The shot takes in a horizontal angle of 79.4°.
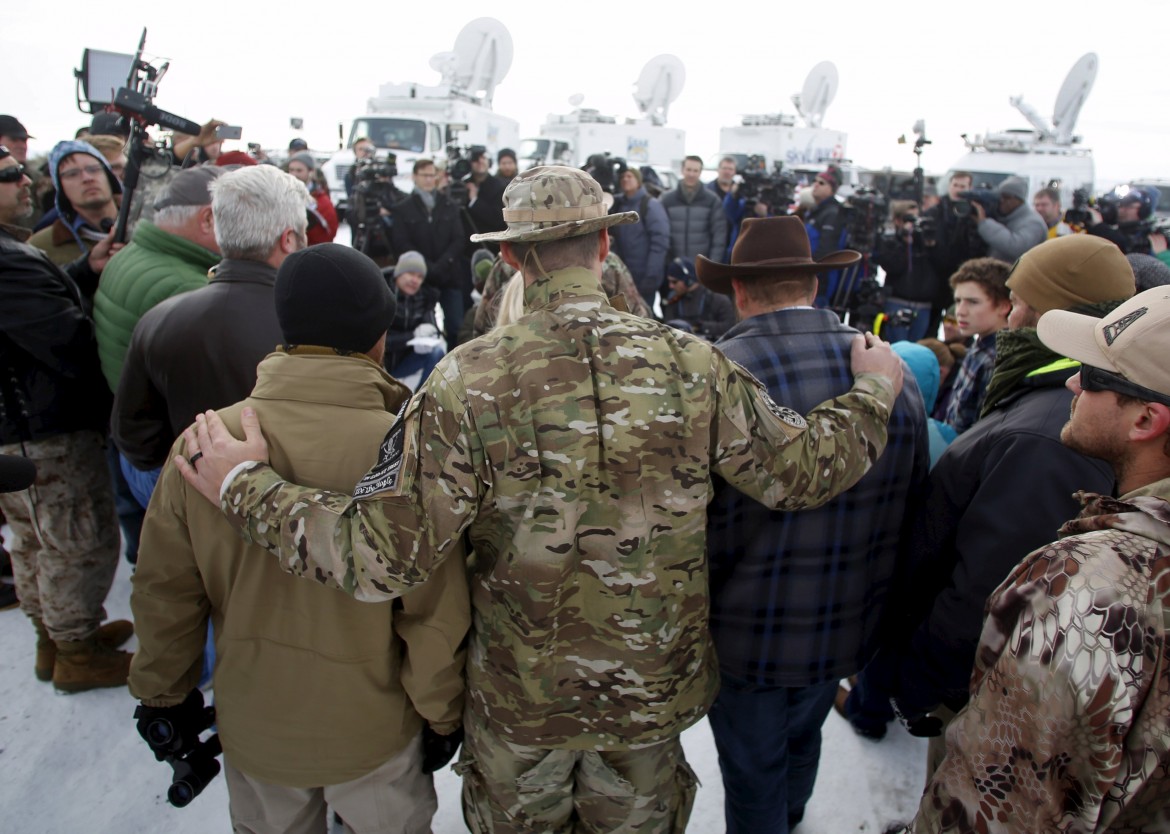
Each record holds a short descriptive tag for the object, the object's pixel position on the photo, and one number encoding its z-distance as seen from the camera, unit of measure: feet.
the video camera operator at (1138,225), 18.66
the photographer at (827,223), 20.77
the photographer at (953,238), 19.03
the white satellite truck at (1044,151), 58.44
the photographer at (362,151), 31.96
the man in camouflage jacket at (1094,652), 3.10
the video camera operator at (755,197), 23.17
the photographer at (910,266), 19.36
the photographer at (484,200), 23.31
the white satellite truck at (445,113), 47.39
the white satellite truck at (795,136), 75.92
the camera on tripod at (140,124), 9.94
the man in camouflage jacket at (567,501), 4.20
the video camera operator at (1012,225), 18.52
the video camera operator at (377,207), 20.34
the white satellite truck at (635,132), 72.49
